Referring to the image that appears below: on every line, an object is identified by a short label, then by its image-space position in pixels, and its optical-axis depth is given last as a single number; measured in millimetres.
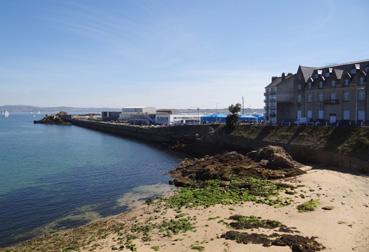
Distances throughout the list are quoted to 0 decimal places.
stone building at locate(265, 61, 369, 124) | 54750
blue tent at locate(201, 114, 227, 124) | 81756
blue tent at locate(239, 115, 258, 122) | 77250
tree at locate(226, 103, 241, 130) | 65250
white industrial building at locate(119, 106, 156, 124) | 122250
